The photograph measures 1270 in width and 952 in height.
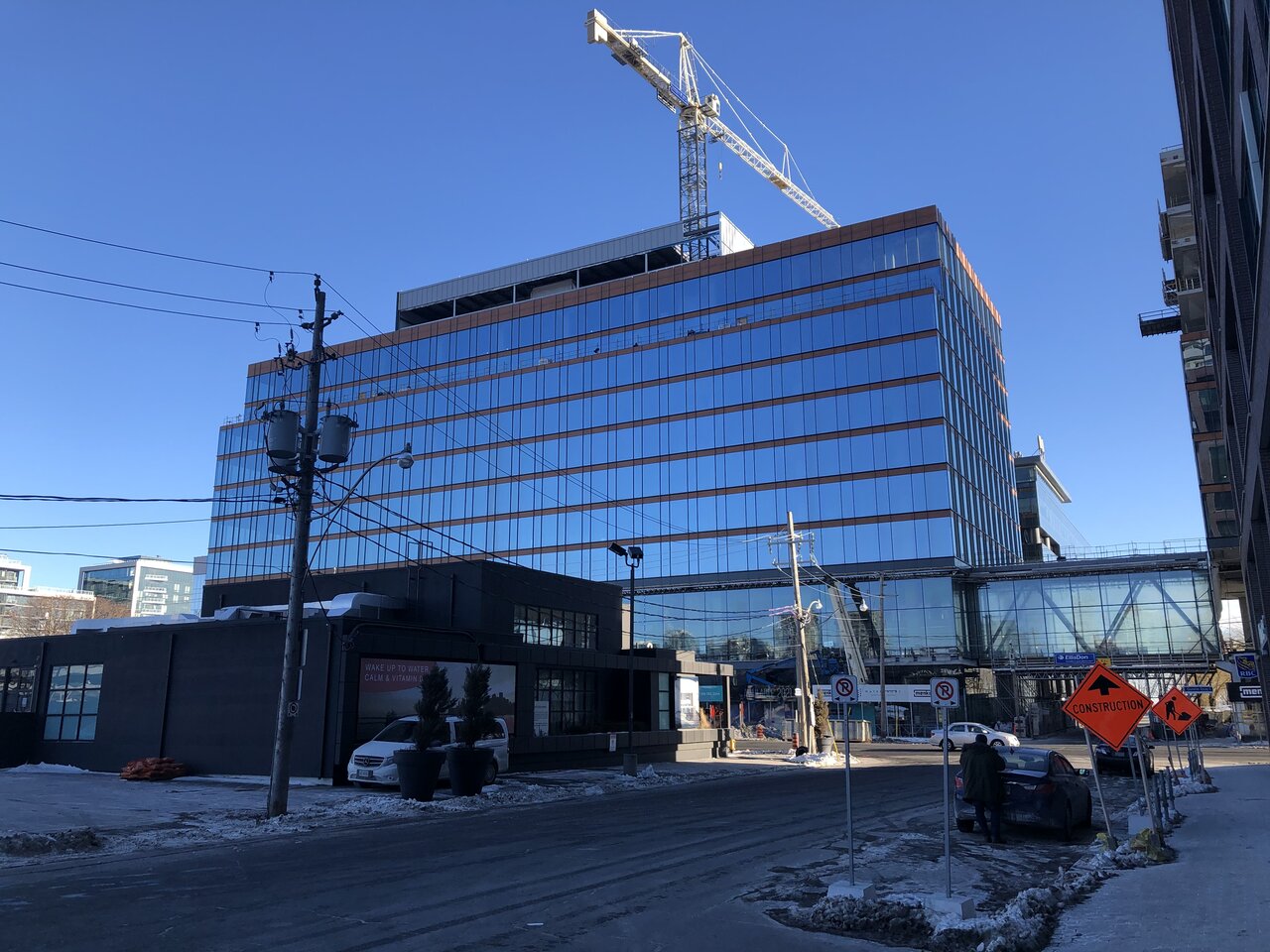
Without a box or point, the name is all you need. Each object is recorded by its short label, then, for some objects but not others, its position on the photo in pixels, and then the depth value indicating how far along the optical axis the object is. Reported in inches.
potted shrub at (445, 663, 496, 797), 843.4
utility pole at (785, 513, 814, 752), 1638.8
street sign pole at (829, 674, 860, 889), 452.4
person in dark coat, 552.4
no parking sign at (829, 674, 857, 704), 454.9
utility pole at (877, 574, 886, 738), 1979.3
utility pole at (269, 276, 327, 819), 679.1
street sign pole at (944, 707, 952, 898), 343.3
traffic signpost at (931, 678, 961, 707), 418.9
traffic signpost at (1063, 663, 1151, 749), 493.4
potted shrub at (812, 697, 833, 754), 1734.0
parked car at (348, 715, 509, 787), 892.6
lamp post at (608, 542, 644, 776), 1156.5
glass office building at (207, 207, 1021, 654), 2459.4
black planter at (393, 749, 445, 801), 786.2
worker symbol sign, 751.1
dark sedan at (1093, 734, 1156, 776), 1088.2
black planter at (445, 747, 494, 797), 842.8
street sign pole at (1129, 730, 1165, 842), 483.0
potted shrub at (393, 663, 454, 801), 786.8
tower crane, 3964.1
